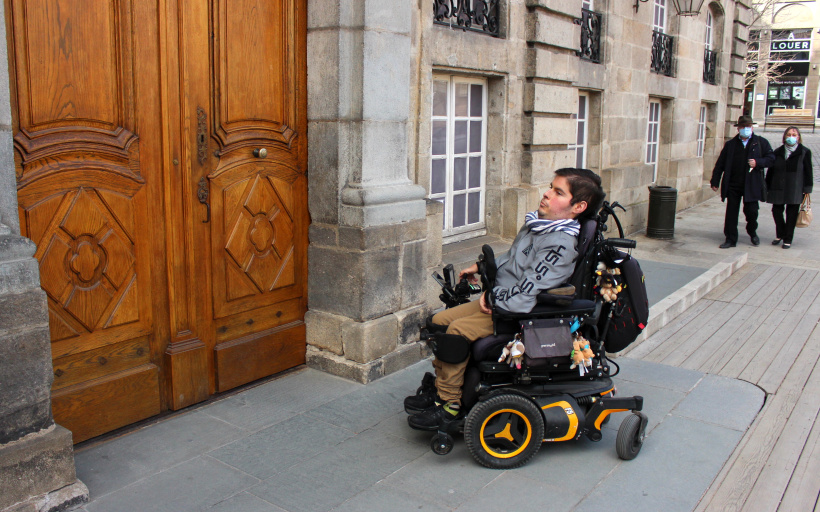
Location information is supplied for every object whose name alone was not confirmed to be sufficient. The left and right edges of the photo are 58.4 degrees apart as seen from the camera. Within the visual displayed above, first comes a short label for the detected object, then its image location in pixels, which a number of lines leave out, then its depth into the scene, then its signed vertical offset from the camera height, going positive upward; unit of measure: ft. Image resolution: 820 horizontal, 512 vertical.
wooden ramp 12.60 -5.55
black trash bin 37.99 -3.34
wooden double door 12.21 -0.96
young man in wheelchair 12.57 -2.15
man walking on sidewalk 35.47 -1.22
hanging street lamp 42.50 +8.06
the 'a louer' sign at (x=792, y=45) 142.51 +19.88
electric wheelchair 12.55 -4.30
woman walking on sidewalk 34.83 -1.23
